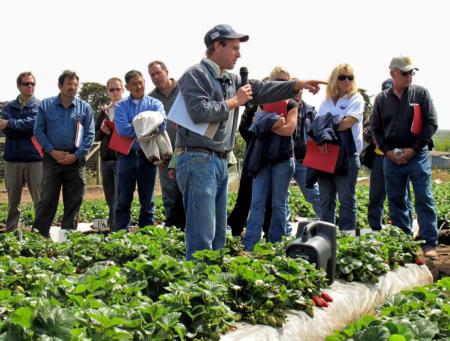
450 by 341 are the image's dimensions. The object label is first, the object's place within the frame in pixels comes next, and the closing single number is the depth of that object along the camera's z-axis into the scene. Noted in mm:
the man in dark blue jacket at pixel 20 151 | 7973
